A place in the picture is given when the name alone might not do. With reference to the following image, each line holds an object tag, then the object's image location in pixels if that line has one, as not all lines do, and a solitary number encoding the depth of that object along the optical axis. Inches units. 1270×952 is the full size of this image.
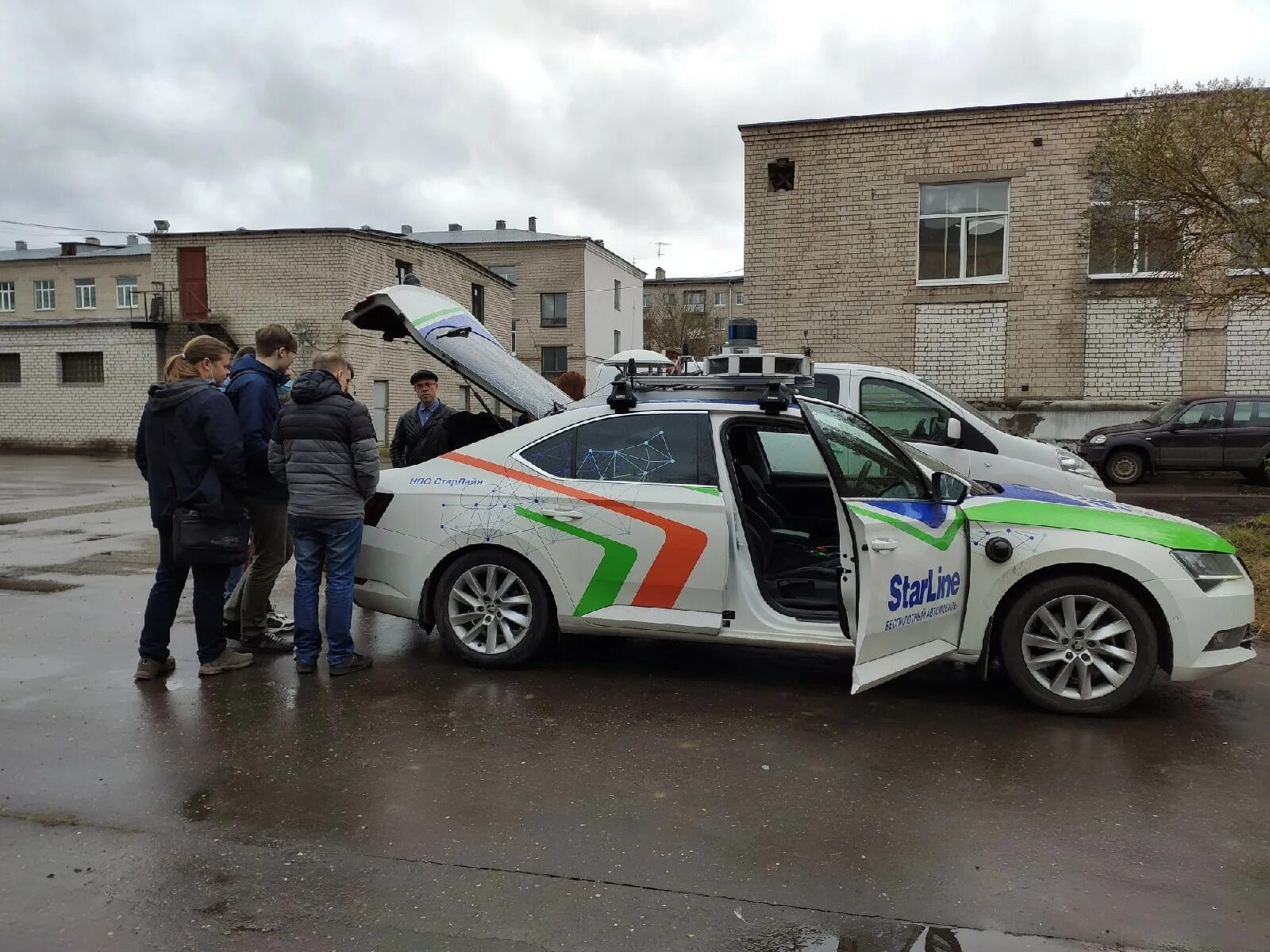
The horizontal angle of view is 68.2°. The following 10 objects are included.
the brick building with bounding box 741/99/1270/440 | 622.5
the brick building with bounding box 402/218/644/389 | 1849.2
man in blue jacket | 218.8
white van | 316.2
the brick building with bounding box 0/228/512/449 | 1104.8
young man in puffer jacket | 204.5
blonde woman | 200.2
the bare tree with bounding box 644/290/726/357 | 2058.3
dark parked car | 580.4
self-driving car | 180.9
